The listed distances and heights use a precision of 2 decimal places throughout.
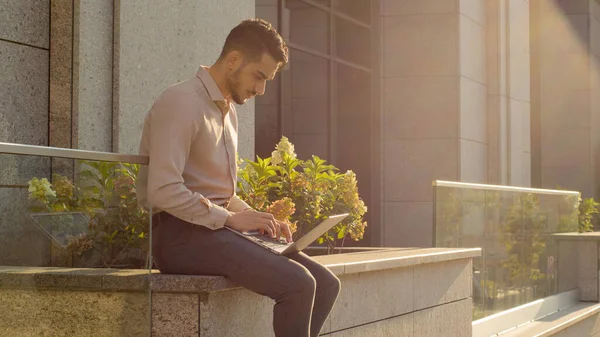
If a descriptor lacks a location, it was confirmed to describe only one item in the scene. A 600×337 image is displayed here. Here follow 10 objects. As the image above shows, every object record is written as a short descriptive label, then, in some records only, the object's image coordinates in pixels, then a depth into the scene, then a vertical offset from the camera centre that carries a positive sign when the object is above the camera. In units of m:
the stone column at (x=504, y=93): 17.17 +1.92
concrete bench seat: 4.71 -0.47
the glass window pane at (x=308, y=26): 14.34 +2.52
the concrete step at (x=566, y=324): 11.77 -1.32
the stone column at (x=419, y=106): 15.84 +1.55
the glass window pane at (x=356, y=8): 15.42 +2.94
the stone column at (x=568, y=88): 27.94 +3.26
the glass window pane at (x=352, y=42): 15.52 +2.47
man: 5.13 +0.09
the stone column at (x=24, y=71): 7.77 +1.01
